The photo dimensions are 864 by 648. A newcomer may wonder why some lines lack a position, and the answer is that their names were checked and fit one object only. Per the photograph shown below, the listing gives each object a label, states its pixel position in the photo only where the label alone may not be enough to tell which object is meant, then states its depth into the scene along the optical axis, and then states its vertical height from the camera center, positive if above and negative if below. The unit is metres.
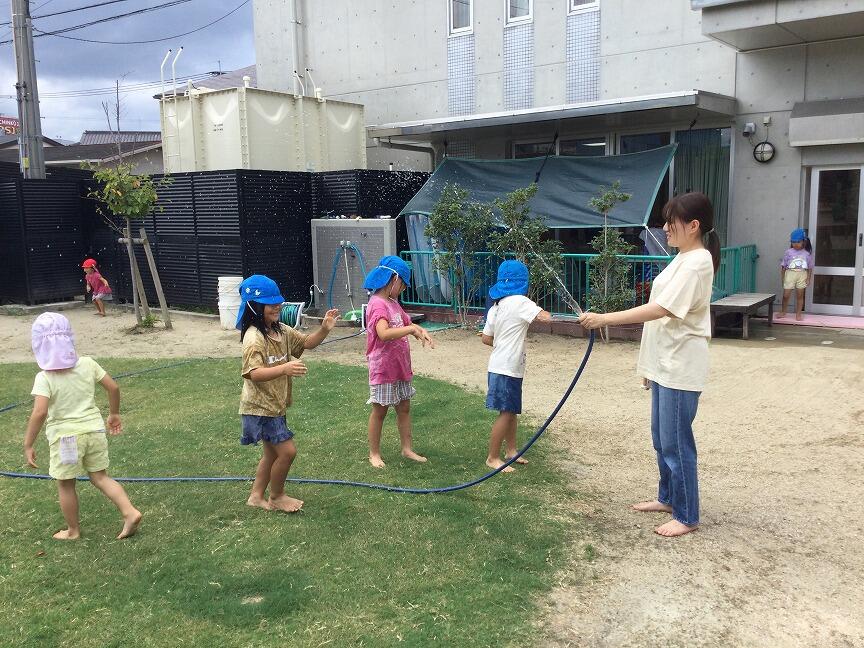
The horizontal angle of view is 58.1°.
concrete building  10.95 +2.13
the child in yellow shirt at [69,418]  4.07 -0.99
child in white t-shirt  5.05 -0.74
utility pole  15.14 +2.68
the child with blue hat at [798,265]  11.20 -0.65
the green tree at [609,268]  9.95 -0.57
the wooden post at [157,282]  11.81 -0.79
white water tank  14.58 +1.89
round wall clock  11.73 +1.04
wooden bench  10.09 -1.09
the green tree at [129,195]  11.34 +0.51
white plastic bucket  12.18 -1.11
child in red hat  13.71 -0.98
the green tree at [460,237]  11.14 -0.17
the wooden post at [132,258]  11.82 -0.43
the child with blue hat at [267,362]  4.15 -0.72
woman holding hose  3.89 -0.59
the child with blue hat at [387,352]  5.15 -0.85
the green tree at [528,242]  10.42 -0.24
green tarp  11.03 +0.66
